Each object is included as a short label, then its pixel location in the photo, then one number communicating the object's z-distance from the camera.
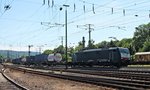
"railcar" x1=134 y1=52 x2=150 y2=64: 74.69
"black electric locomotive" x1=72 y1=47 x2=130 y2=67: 60.78
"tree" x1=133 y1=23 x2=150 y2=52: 148.12
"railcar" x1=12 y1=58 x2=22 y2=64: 162.62
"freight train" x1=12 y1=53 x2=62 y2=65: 97.44
